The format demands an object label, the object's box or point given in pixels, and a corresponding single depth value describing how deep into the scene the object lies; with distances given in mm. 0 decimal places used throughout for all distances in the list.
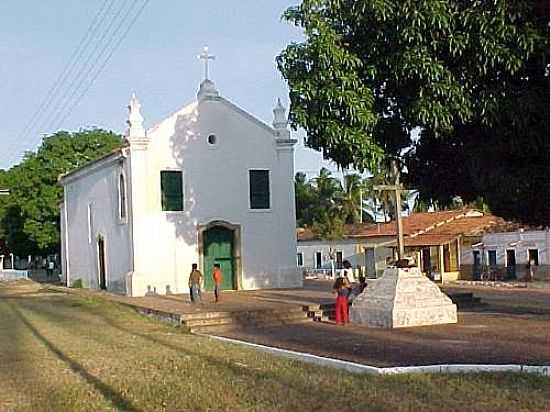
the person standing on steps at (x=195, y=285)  24594
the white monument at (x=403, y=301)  17875
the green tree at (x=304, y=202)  66375
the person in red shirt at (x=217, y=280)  25453
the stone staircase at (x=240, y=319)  20016
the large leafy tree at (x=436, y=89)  13695
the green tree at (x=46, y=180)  56531
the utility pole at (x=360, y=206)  67306
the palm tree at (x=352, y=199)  65562
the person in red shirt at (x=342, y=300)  19594
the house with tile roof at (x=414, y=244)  45875
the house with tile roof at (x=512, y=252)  40500
